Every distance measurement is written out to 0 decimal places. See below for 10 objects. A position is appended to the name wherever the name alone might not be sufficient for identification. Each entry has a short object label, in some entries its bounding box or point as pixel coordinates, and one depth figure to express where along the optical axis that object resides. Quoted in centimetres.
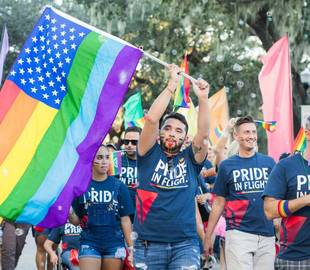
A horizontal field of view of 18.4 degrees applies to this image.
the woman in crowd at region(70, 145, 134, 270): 905
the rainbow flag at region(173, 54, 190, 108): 1157
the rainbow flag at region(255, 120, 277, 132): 1173
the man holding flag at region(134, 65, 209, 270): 737
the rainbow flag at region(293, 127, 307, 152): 1178
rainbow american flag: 788
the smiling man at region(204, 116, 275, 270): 891
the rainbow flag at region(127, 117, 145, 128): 1460
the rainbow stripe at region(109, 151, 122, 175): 1097
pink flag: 1363
